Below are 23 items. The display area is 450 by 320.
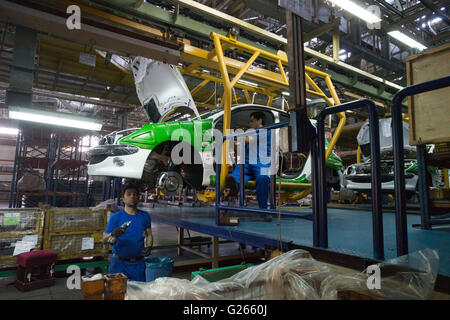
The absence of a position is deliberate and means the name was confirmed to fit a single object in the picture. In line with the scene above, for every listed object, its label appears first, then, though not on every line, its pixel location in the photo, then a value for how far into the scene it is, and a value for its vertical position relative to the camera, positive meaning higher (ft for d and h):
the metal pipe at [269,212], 7.02 -0.69
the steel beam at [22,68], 13.51 +5.83
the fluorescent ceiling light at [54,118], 16.96 +4.88
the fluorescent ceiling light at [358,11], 16.66 +11.31
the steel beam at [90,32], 11.42 +7.05
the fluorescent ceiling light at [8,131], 80.74 +16.00
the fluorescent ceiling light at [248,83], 18.96 +7.30
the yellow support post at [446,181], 18.49 +0.65
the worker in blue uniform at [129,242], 10.98 -2.25
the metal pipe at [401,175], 5.27 +0.29
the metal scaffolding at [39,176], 30.53 +1.34
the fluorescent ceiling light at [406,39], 23.35 +13.09
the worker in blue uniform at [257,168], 12.30 +0.93
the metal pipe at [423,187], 10.10 +0.12
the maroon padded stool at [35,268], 13.84 -4.38
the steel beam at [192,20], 14.65 +9.76
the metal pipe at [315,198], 6.56 -0.23
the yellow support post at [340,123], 14.95 +3.92
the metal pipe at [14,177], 27.61 +0.80
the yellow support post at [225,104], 11.11 +3.79
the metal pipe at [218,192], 10.43 -0.20
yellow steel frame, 12.53 +6.96
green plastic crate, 5.84 -1.88
